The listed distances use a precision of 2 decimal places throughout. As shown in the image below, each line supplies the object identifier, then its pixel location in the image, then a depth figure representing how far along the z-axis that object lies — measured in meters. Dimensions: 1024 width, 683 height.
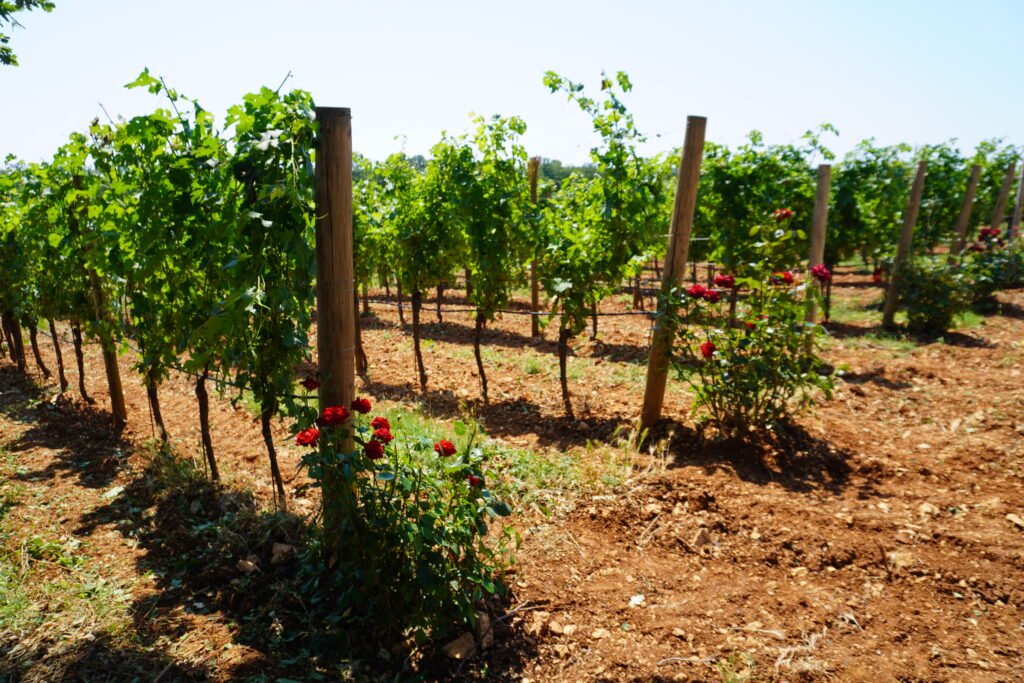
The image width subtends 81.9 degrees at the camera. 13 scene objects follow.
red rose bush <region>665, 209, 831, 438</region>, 4.42
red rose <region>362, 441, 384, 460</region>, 2.26
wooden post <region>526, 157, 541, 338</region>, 10.11
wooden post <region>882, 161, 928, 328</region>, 8.06
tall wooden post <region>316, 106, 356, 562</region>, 2.62
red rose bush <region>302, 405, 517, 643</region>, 2.39
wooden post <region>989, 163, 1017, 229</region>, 12.19
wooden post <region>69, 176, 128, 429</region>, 4.89
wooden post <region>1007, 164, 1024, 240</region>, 12.71
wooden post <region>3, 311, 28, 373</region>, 7.27
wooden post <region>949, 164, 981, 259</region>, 10.49
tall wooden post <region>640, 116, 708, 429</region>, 4.48
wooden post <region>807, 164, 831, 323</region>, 6.21
